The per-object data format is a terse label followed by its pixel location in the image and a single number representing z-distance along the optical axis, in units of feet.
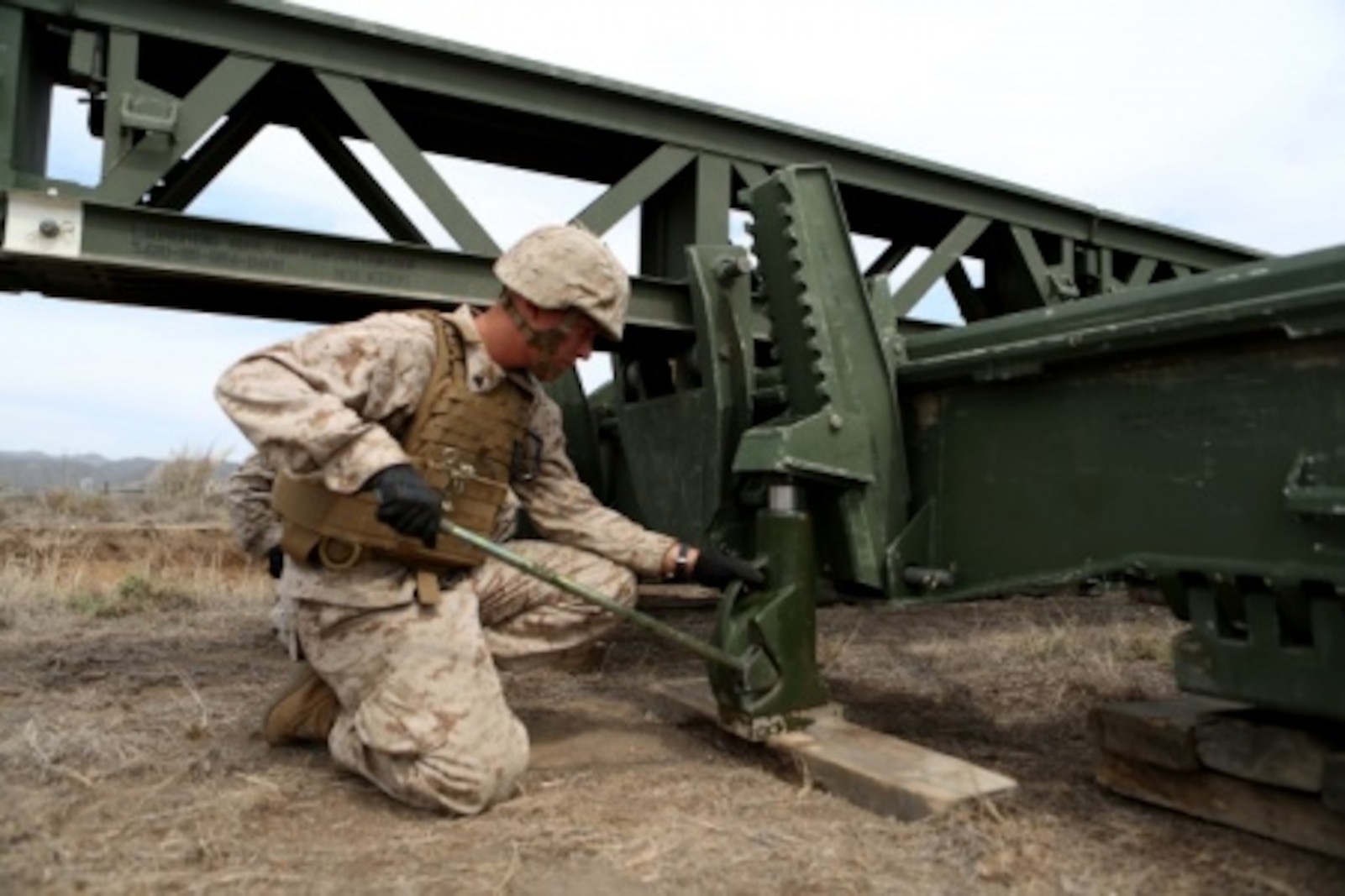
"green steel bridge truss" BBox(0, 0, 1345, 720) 7.23
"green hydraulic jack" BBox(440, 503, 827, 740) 9.74
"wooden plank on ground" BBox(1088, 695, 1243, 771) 8.21
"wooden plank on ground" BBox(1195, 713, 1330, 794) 7.27
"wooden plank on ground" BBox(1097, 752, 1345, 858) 7.29
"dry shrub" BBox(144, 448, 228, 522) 46.34
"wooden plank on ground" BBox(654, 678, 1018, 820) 8.34
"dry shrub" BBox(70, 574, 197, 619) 21.25
